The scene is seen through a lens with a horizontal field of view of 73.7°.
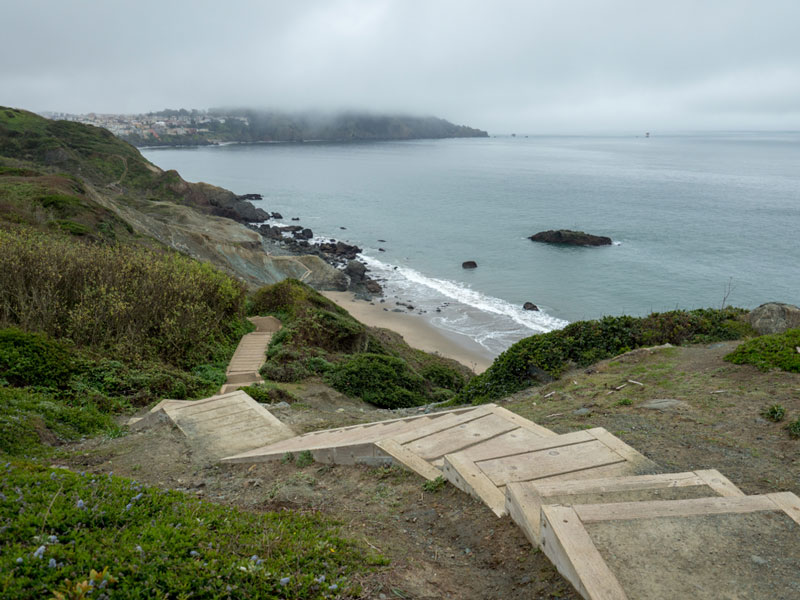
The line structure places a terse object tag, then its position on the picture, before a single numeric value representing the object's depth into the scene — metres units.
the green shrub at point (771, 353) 9.25
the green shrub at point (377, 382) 14.04
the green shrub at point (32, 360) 9.41
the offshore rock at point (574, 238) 53.44
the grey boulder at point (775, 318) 12.61
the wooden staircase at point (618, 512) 2.96
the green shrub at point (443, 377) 19.98
